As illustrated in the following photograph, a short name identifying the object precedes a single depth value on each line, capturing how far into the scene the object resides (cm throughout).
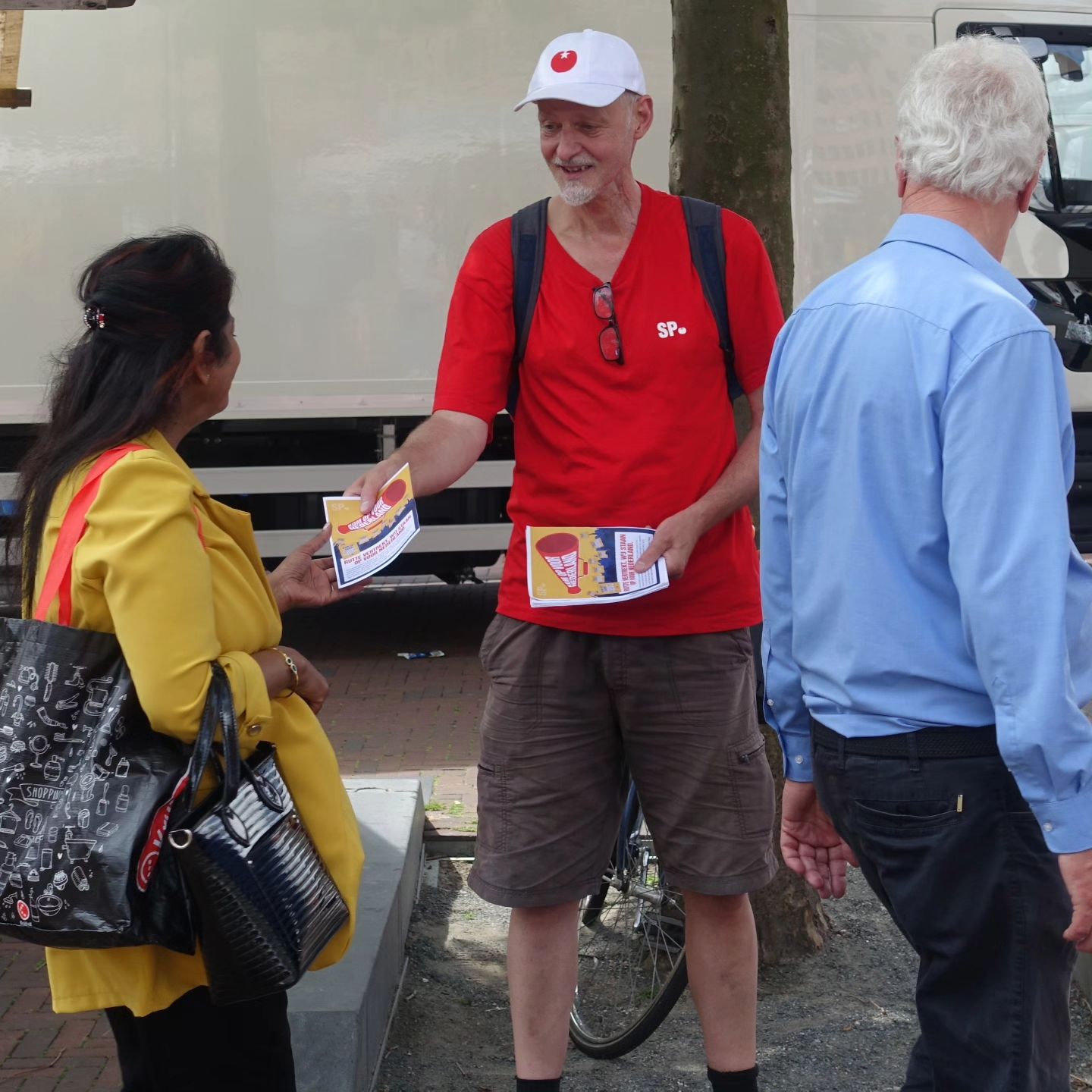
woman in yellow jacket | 214
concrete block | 313
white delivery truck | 750
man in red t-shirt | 290
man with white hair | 192
